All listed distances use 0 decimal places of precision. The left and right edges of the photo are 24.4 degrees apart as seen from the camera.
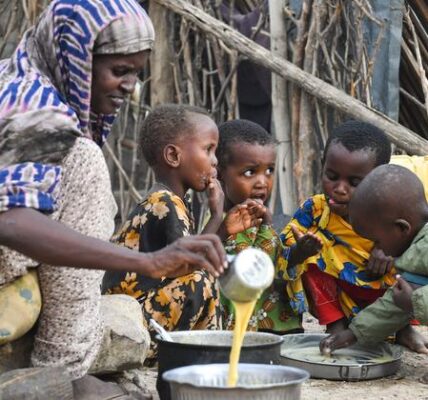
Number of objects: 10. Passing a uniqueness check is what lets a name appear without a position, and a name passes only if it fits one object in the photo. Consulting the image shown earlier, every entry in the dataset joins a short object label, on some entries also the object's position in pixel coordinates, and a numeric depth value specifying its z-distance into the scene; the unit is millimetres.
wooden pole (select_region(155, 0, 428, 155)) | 5555
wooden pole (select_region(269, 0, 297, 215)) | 5957
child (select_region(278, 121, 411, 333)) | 4449
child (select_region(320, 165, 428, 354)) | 3916
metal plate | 3805
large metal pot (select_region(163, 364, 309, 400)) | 2553
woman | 2676
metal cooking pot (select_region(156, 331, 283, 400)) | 2977
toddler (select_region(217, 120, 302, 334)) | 4523
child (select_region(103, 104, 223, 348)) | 3824
